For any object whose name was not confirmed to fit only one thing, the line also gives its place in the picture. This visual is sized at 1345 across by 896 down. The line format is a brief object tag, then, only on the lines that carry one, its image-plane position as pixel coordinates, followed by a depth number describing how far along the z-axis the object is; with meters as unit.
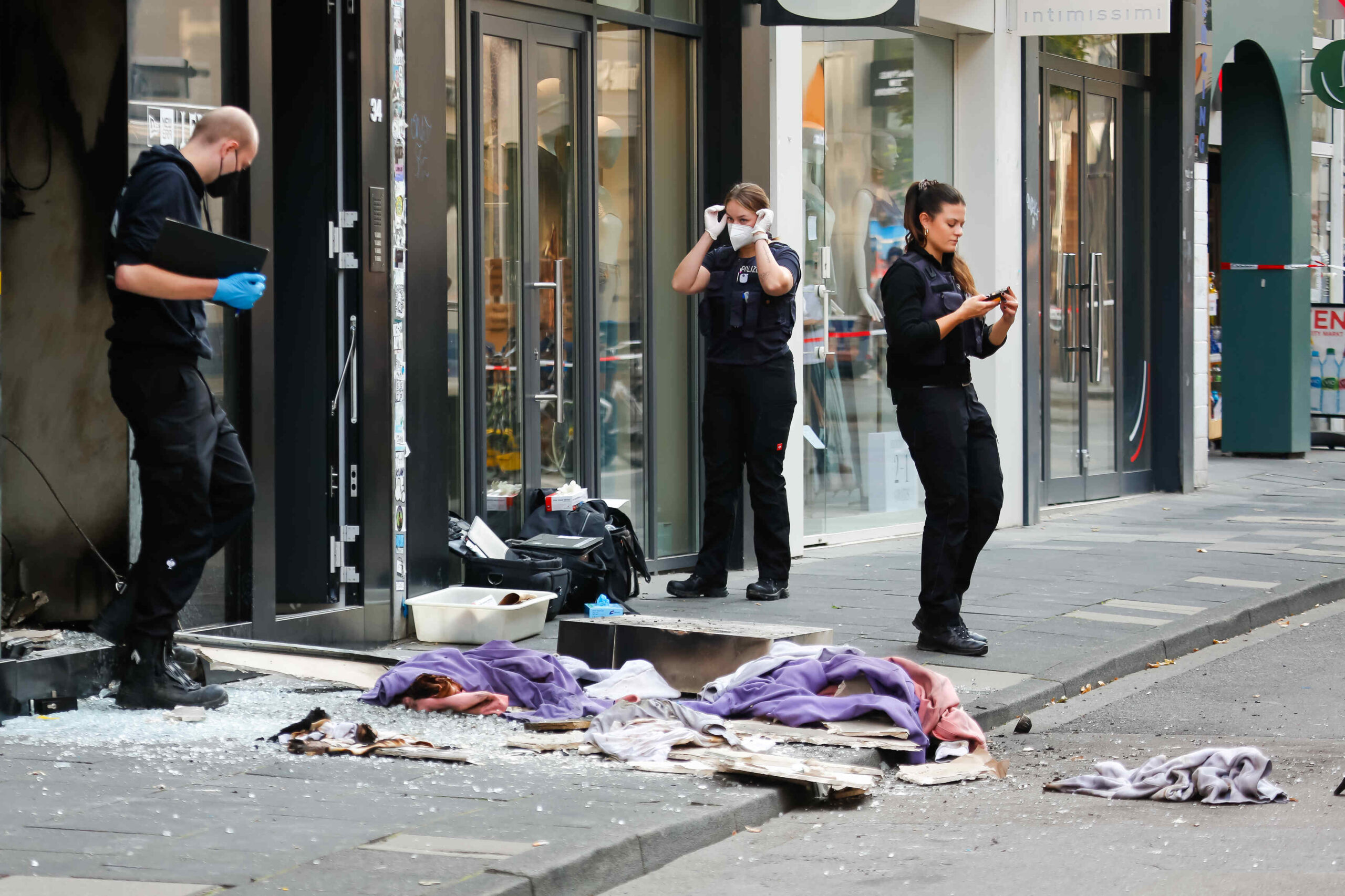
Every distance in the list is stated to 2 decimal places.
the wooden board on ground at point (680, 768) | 10.48
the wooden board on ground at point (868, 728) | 11.52
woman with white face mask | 18.06
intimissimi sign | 24.64
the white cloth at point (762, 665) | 12.50
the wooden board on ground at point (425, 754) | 10.70
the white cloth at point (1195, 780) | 10.34
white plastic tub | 15.16
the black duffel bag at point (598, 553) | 16.92
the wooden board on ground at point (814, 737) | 11.35
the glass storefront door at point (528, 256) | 18.11
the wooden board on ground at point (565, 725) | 11.61
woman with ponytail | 14.90
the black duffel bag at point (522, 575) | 16.36
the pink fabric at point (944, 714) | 11.65
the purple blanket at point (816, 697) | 11.72
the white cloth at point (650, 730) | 10.90
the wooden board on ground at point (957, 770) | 10.94
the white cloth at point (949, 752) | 11.45
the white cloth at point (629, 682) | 12.39
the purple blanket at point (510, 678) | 12.20
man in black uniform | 11.62
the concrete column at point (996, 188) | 25.47
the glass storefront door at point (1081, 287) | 28.08
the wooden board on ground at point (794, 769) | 10.27
